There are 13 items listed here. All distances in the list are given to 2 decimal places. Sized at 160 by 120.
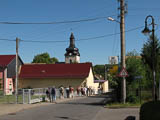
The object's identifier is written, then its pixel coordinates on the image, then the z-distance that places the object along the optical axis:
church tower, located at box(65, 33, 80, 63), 99.85
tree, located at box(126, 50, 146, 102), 21.25
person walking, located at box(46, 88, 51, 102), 27.36
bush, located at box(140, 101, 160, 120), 7.75
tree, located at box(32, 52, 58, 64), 98.44
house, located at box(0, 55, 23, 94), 47.91
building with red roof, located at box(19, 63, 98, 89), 48.12
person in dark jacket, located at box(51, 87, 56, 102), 27.26
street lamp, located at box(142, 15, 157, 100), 17.06
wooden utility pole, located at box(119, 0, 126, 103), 20.44
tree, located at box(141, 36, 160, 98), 29.27
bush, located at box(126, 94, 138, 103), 20.80
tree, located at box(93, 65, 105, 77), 136.73
